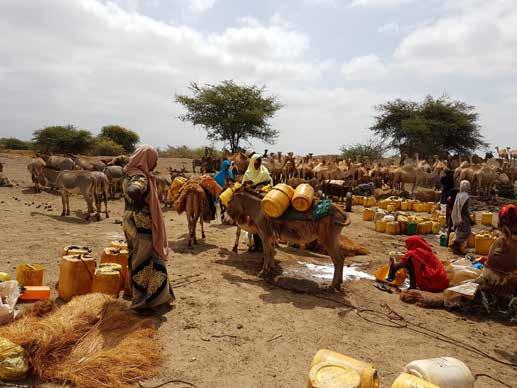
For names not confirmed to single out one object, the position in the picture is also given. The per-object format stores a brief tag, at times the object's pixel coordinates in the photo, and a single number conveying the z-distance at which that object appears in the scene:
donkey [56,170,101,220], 12.59
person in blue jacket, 12.28
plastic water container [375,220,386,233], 13.18
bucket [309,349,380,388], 3.03
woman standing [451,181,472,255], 10.26
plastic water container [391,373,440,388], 2.75
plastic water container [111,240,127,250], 6.55
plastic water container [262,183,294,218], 6.73
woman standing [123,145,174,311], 5.17
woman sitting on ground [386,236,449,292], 6.99
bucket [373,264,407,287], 7.63
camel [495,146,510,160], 28.67
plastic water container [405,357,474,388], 3.17
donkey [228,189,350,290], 6.74
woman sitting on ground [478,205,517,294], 5.85
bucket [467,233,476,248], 11.31
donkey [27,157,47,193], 16.39
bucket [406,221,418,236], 13.01
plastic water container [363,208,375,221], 15.05
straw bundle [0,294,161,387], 3.80
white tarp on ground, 7.96
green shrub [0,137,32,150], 39.16
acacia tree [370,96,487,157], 36.19
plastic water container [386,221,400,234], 12.90
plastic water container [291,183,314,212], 6.70
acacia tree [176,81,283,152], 35.47
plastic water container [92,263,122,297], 5.40
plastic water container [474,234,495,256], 10.31
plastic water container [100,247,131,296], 6.11
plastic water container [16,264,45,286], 5.66
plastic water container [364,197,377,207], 18.62
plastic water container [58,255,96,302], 5.43
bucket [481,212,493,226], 14.93
